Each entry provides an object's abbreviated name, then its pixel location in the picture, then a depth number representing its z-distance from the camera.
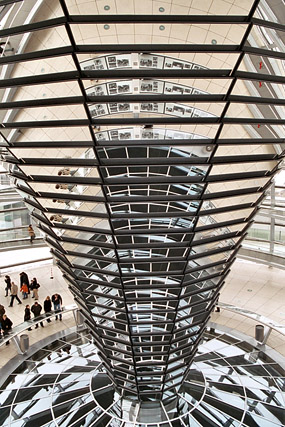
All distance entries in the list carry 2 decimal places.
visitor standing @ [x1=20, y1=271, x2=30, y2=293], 19.58
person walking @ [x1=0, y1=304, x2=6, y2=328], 16.15
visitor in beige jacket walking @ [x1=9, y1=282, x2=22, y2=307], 18.23
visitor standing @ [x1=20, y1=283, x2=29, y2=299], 19.09
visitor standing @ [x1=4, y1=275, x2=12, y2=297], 19.28
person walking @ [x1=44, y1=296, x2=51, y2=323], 16.83
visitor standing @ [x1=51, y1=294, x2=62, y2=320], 16.88
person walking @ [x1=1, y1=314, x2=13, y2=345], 15.04
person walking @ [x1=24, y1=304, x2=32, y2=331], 15.90
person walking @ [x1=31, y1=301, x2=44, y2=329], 16.30
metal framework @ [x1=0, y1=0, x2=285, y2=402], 5.57
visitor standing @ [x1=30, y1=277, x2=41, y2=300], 18.72
